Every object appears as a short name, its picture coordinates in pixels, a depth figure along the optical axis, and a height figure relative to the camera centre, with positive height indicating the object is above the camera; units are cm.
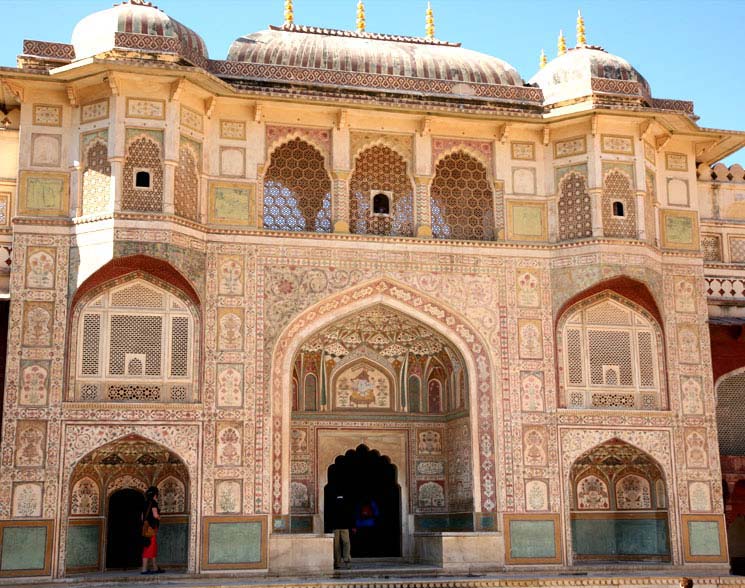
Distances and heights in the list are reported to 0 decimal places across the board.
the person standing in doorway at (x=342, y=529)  1457 -33
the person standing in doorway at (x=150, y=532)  1311 -31
